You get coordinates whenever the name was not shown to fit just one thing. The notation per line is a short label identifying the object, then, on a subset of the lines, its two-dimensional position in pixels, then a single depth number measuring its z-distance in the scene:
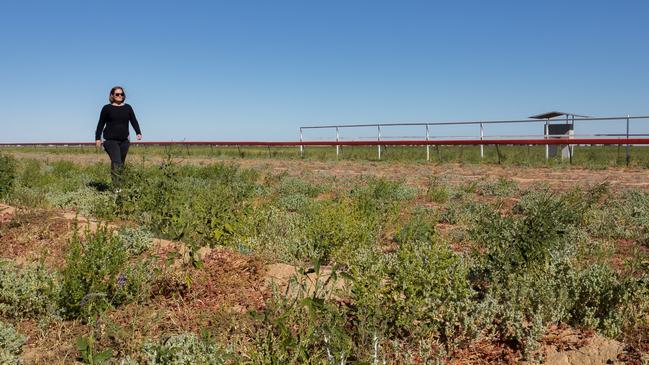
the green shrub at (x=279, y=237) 5.73
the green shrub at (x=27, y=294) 4.32
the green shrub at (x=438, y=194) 10.52
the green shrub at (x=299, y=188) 11.46
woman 10.16
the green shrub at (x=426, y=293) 3.85
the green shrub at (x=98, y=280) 4.17
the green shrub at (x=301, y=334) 3.32
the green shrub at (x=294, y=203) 9.48
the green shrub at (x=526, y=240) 4.65
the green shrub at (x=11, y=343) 3.54
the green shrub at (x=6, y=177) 9.90
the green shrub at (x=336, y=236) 5.73
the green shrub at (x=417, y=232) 6.15
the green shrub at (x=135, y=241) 5.72
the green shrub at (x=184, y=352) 3.30
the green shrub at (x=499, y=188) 11.39
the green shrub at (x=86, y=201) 8.23
